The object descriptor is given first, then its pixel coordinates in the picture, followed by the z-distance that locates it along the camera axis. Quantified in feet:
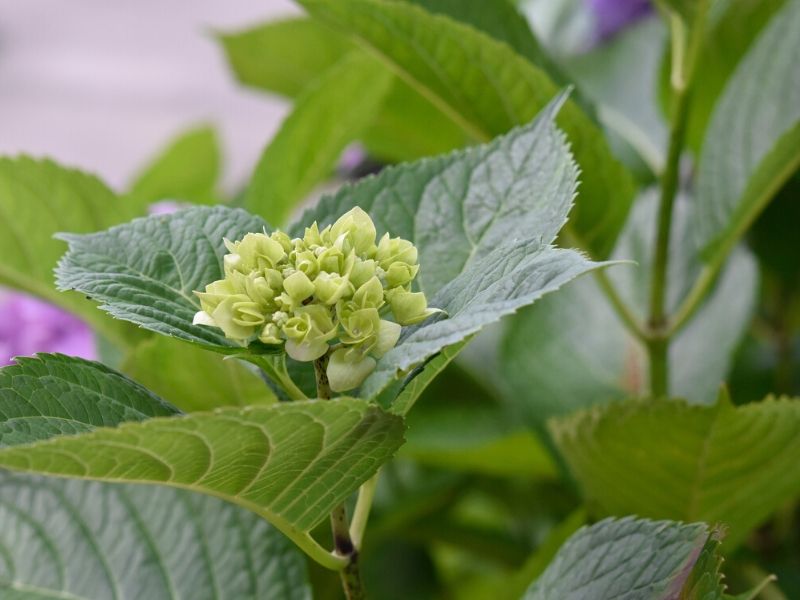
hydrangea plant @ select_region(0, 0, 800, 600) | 1.77
